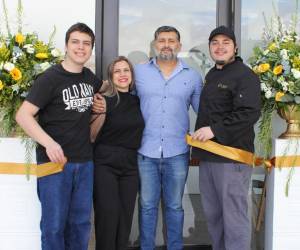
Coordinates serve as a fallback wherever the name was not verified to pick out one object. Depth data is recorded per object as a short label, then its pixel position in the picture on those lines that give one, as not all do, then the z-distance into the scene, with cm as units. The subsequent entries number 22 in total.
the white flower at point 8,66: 283
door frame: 358
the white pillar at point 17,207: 308
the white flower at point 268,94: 306
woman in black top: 300
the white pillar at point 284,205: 321
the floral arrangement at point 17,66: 287
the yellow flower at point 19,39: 297
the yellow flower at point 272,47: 317
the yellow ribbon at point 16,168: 307
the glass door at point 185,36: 371
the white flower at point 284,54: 304
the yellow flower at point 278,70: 302
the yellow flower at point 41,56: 299
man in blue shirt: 321
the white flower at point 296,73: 297
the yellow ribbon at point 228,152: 292
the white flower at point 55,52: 307
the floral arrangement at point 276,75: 302
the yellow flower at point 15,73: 284
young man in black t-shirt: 262
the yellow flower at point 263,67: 305
